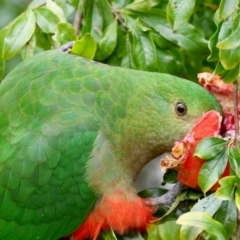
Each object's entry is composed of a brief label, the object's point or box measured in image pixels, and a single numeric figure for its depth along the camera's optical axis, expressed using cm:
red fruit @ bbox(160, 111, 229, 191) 211
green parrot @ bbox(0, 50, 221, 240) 213
